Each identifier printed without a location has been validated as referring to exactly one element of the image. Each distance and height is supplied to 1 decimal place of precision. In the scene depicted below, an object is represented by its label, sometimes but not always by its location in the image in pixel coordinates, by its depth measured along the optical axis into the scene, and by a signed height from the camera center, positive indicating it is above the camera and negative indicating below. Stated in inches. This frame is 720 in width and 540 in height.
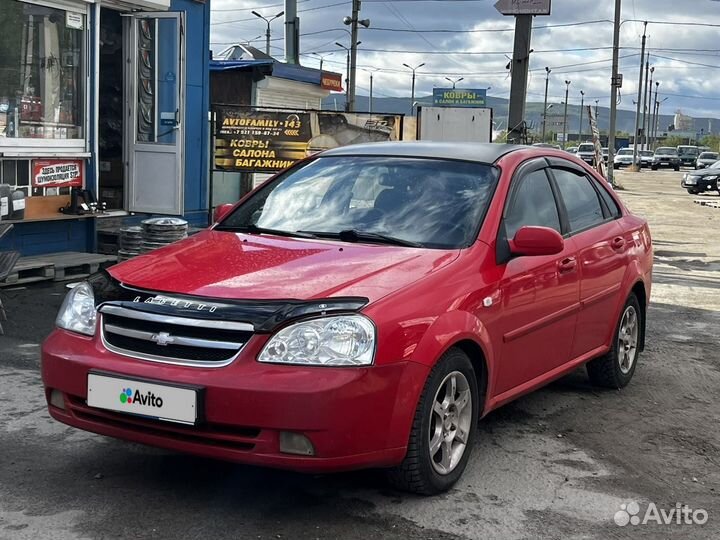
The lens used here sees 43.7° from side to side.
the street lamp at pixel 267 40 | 1834.9 +241.4
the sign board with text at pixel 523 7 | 484.7 +84.6
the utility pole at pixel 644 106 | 3141.0 +214.7
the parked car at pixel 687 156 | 2642.0 +36.7
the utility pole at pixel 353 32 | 1216.0 +175.2
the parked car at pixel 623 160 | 2608.3 +19.0
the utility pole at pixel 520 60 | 501.7 +57.7
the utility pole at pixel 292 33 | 761.6 +106.3
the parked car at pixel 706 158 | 2315.5 +28.7
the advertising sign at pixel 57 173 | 383.6 -9.9
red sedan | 138.0 -27.0
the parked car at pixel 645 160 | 2623.0 +20.8
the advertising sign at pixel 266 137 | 481.7 +10.5
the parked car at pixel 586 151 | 2356.5 +39.0
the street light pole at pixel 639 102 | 2352.0 +205.1
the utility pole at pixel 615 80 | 1328.7 +127.6
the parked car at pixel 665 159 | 2559.1 +23.9
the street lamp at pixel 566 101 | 3486.5 +244.8
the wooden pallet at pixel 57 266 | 340.2 -45.9
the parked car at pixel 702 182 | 1323.8 -19.0
